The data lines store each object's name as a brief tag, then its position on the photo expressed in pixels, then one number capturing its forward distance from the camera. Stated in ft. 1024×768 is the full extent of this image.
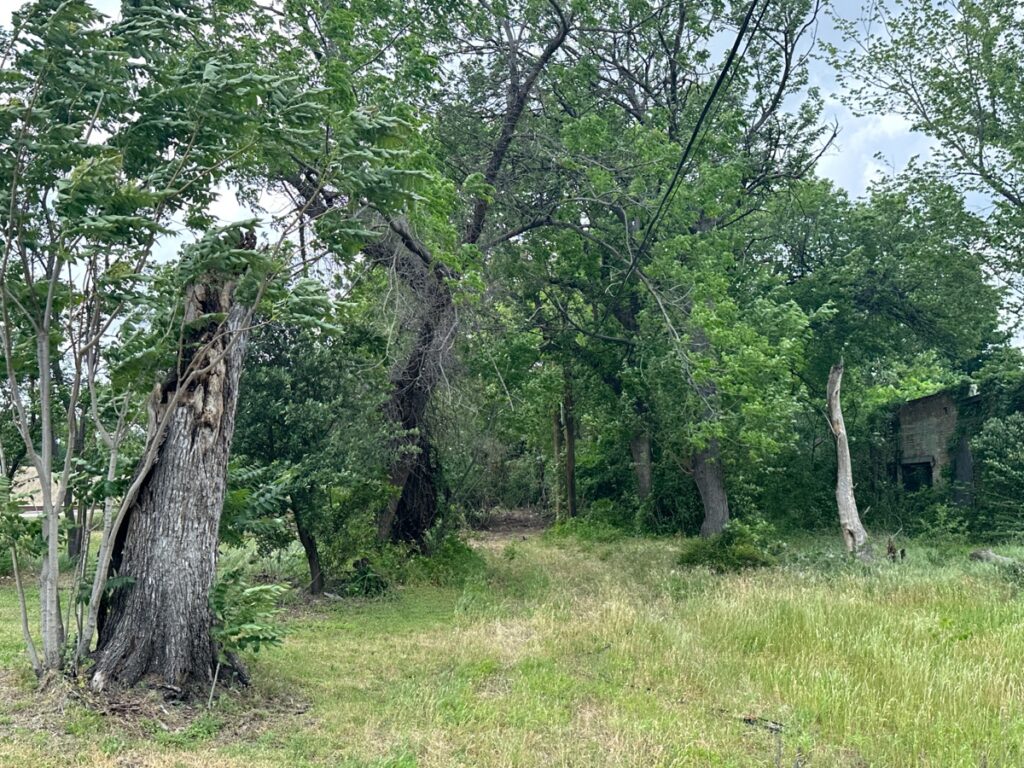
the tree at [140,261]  14.34
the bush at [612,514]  62.44
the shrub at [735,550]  37.47
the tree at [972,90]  47.09
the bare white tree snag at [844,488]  38.58
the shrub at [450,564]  34.96
